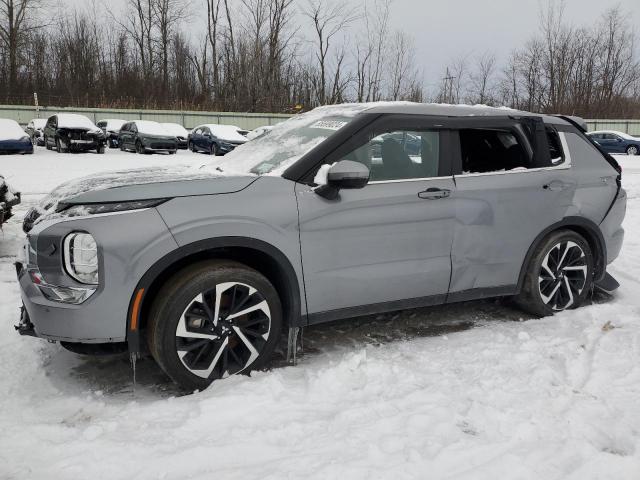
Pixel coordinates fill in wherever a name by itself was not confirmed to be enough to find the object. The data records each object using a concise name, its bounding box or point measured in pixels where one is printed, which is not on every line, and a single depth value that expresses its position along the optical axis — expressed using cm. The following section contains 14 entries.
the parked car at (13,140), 2031
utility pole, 4906
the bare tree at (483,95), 5122
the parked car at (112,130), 2748
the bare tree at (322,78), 4414
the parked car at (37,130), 2670
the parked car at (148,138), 2361
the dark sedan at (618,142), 2780
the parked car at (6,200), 627
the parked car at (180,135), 2589
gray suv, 290
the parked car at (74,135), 2241
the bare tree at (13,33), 4353
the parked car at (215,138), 2428
